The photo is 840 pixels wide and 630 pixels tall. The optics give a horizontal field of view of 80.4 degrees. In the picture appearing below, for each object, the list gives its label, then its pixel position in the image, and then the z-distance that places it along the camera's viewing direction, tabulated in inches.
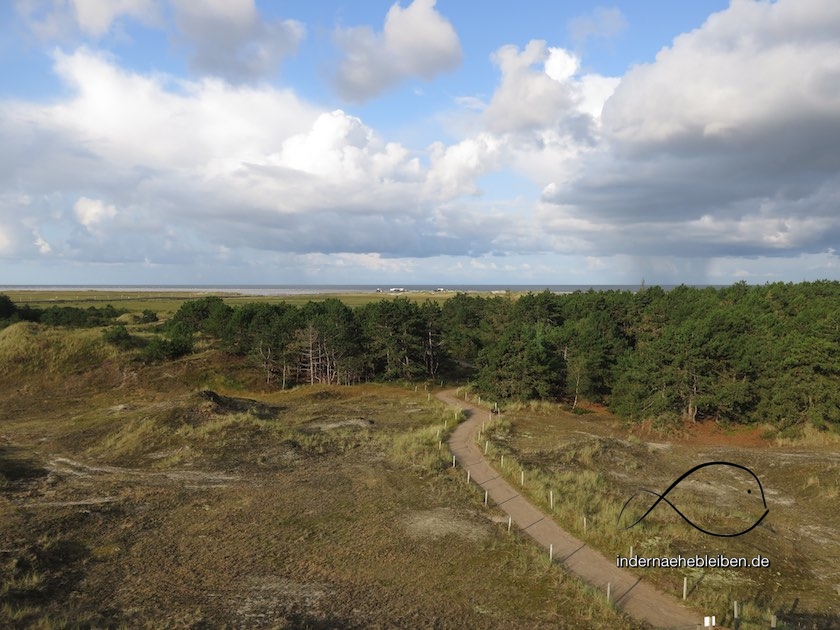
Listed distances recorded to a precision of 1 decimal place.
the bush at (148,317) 3838.6
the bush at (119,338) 2738.7
